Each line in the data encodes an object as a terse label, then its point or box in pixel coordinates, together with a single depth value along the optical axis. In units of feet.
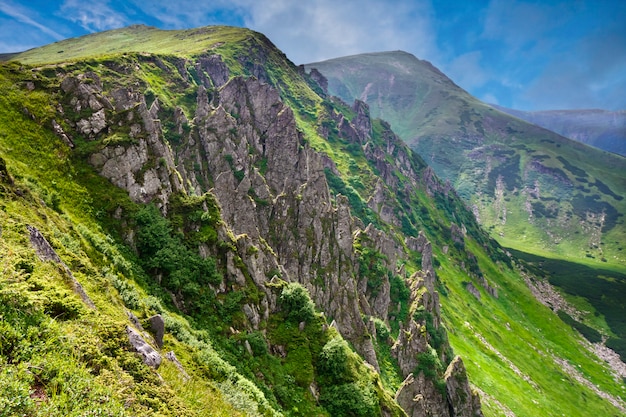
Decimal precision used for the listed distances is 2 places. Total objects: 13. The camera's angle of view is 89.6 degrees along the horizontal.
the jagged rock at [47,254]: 63.06
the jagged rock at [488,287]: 610.65
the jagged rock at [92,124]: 145.07
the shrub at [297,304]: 143.23
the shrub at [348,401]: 120.98
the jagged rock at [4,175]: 81.35
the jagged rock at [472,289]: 550.77
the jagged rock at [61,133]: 135.44
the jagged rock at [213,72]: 637.71
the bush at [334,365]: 129.18
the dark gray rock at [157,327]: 78.33
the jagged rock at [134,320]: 73.45
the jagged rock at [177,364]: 72.37
